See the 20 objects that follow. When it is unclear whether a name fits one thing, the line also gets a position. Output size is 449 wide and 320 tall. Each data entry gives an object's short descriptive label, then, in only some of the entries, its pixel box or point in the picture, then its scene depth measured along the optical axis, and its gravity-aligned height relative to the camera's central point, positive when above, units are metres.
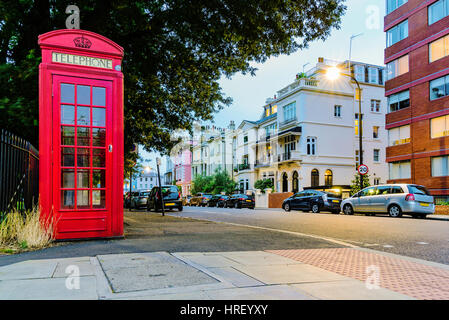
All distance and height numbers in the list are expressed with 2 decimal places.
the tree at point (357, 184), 28.19 -0.45
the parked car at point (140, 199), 32.67 -1.69
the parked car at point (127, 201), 35.84 -2.15
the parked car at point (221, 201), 39.42 -2.28
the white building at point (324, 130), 42.56 +5.51
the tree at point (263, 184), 48.06 -0.70
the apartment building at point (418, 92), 28.72 +6.91
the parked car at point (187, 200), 50.28 -2.82
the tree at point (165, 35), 9.20 +4.03
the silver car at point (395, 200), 18.20 -1.12
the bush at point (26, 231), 6.84 -0.93
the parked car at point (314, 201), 24.27 -1.52
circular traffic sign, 25.17 +0.58
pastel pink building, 85.00 +2.17
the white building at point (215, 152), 64.56 +5.02
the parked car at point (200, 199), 44.09 -2.42
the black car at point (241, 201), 35.31 -2.09
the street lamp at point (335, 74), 24.45 +6.76
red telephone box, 7.38 +0.90
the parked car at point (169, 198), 26.35 -1.30
